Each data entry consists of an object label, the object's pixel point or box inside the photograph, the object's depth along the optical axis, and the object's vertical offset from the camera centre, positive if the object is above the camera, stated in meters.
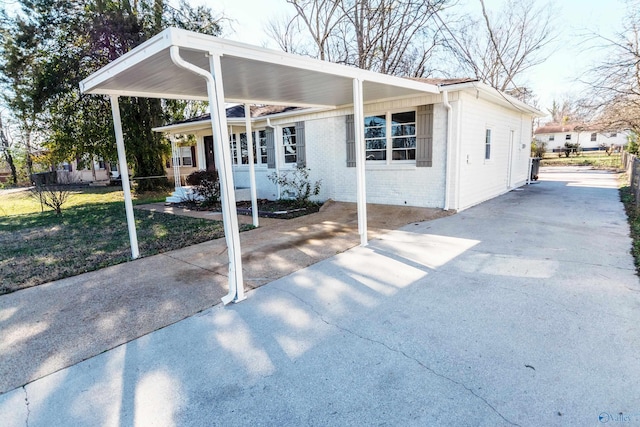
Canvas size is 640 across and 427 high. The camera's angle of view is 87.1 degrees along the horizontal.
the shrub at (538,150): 24.52 +0.25
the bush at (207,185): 11.02 -0.60
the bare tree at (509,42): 20.16 +7.05
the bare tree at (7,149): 24.28 +1.83
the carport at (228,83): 3.48 +1.24
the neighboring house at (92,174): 23.31 -0.19
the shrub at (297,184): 10.35 -0.67
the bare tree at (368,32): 15.91 +6.63
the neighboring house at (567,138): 40.59 +1.71
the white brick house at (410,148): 7.91 +0.31
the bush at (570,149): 32.58 +0.29
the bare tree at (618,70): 9.89 +2.45
